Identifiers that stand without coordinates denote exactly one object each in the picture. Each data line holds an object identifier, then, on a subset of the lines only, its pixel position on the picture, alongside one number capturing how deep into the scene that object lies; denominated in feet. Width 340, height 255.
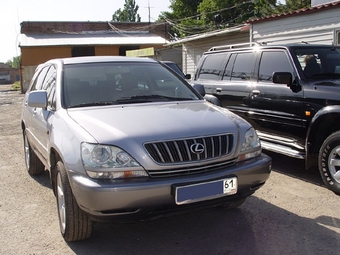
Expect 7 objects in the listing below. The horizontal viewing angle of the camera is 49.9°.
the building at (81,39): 97.40
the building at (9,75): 219.18
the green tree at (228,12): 104.42
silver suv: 9.25
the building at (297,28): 32.24
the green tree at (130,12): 246.06
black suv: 15.01
